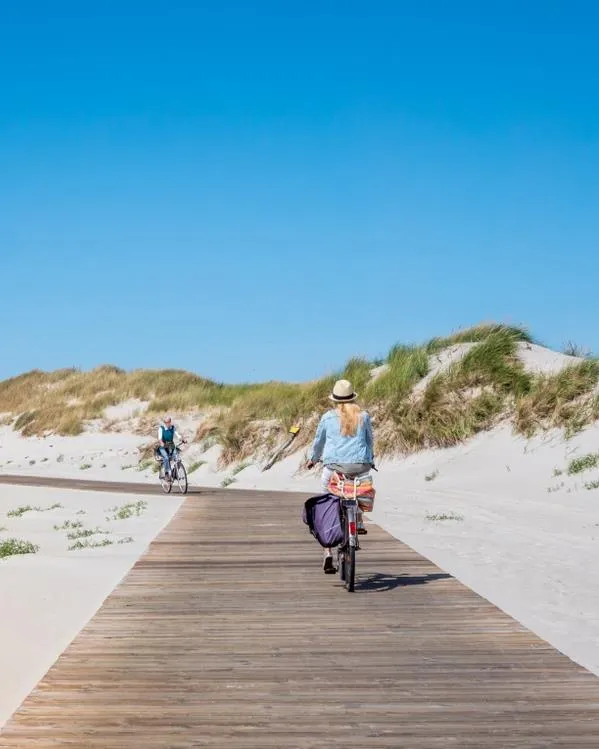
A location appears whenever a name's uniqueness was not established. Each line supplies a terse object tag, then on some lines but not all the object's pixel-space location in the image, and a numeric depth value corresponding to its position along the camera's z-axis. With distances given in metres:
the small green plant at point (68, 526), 18.95
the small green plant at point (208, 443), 43.78
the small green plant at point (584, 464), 22.92
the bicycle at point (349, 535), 10.59
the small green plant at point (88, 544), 15.02
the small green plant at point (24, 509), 22.31
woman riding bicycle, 10.89
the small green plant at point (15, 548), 14.13
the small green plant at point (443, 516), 18.63
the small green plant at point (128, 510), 20.67
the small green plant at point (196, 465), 40.91
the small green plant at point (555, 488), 22.23
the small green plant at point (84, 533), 16.67
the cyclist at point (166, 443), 27.97
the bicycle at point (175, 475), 28.16
